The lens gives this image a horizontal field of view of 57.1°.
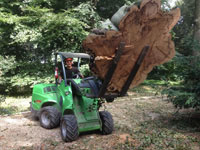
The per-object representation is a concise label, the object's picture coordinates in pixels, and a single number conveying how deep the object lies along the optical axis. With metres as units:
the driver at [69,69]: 4.63
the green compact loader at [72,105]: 3.44
